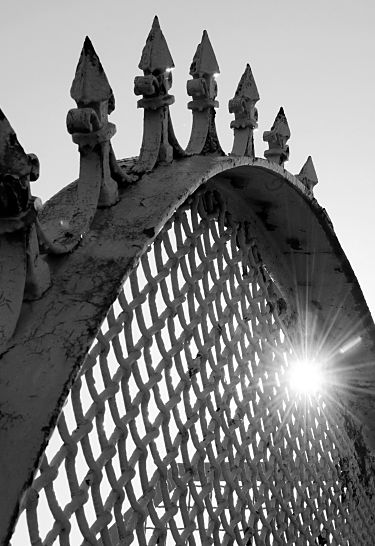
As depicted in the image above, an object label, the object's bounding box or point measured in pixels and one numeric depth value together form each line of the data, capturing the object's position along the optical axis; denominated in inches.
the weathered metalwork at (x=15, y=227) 65.1
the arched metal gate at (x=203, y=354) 73.8
